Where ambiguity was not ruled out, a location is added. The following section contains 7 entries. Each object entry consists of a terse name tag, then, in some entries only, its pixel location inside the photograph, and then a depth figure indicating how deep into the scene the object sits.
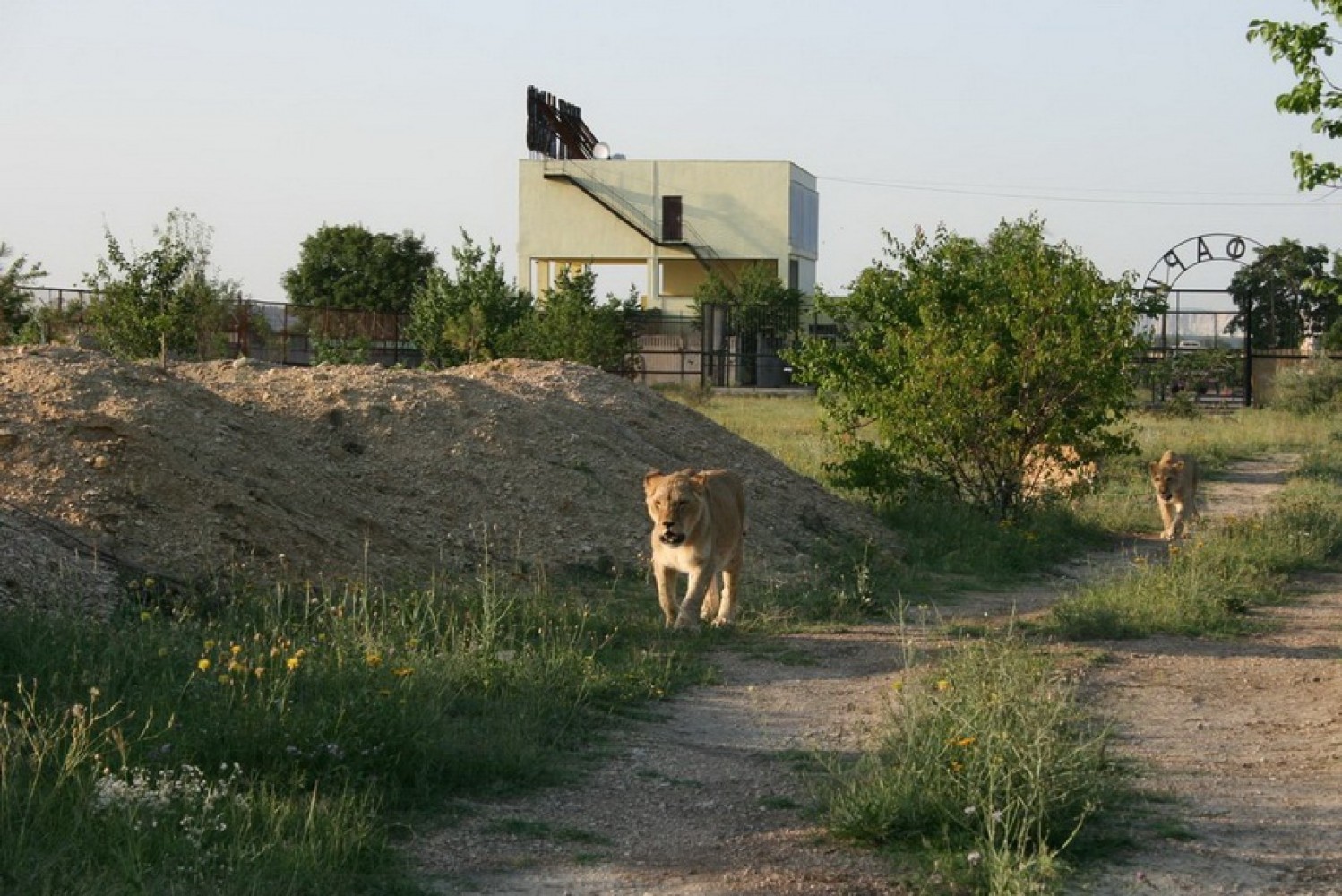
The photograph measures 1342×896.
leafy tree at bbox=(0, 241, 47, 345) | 30.95
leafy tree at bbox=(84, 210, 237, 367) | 23.08
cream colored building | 66.31
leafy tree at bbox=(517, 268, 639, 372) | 37.88
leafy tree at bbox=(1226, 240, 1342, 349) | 58.50
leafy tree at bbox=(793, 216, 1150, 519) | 17.14
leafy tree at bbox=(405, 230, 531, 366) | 37.84
